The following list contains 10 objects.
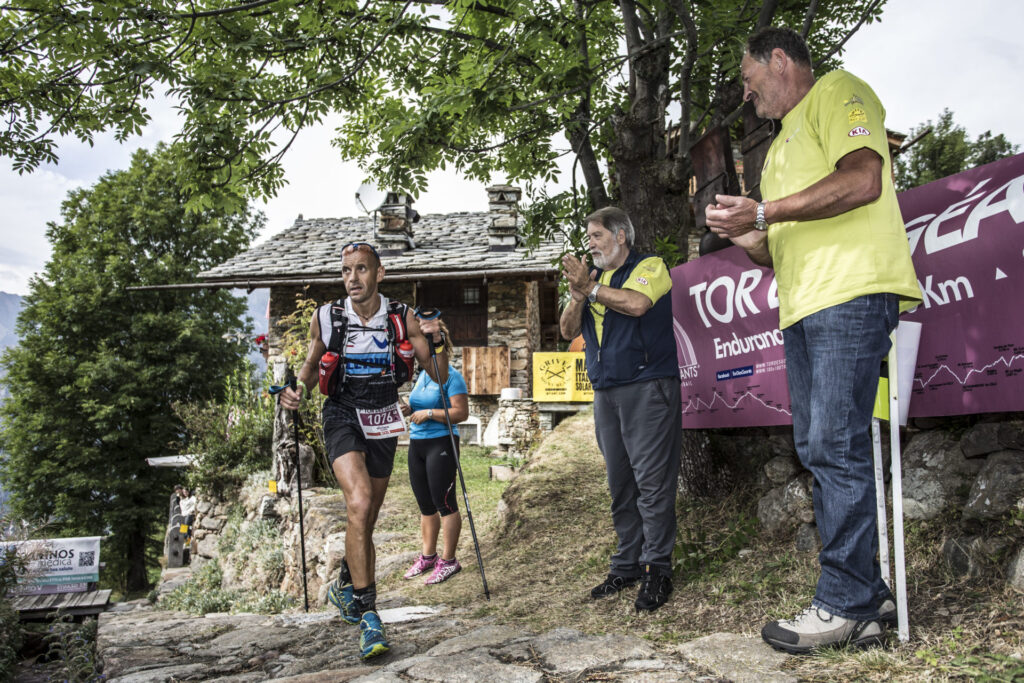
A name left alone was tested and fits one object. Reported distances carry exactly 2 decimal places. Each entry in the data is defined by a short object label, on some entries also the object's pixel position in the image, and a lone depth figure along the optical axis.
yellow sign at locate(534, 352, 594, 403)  12.91
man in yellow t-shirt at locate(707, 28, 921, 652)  2.26
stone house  15.19
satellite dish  15.14
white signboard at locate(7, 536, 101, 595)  14.02
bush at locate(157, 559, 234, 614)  8.65
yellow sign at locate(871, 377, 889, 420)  2.43
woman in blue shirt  5.34
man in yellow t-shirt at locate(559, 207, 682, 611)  3.43
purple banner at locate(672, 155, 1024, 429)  2.73
